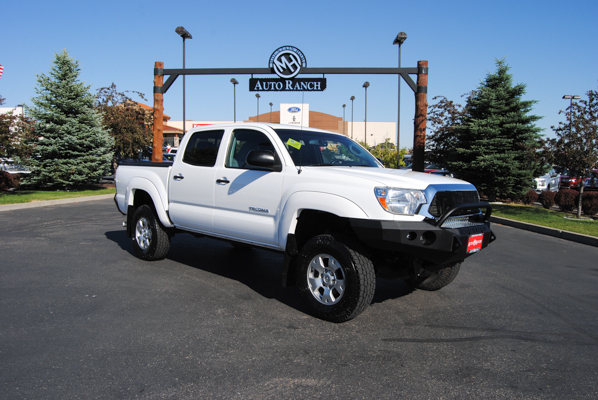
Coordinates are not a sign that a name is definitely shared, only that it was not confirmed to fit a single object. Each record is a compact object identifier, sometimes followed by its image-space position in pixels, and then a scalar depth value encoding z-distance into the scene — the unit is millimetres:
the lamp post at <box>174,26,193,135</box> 18656
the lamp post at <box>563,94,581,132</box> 13576
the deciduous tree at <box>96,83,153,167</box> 25938
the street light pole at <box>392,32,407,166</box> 17219
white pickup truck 4215
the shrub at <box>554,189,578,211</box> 16984
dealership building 84438
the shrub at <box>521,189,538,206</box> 19688
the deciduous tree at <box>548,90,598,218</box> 13297
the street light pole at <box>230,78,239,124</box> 38625
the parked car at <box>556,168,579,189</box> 25148
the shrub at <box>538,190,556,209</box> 18047
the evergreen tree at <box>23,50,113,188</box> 20266
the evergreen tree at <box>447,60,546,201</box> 18281
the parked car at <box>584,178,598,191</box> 24428
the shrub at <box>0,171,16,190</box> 20614
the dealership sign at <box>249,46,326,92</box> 16312
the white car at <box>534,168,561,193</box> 26062
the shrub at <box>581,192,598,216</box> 15562
